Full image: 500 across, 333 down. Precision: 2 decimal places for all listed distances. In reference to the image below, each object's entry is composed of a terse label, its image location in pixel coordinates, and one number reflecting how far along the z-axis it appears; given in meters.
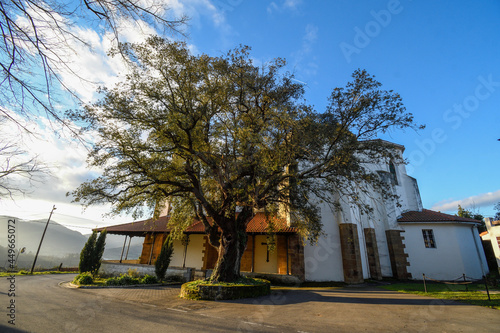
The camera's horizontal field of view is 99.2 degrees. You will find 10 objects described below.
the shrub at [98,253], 16.64
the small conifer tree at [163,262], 14.53
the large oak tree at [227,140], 8.98
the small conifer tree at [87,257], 16.27
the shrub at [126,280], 12.77
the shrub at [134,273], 14.06
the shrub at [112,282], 12.47
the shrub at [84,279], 12.20
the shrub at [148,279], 13.52
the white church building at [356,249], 14.98
